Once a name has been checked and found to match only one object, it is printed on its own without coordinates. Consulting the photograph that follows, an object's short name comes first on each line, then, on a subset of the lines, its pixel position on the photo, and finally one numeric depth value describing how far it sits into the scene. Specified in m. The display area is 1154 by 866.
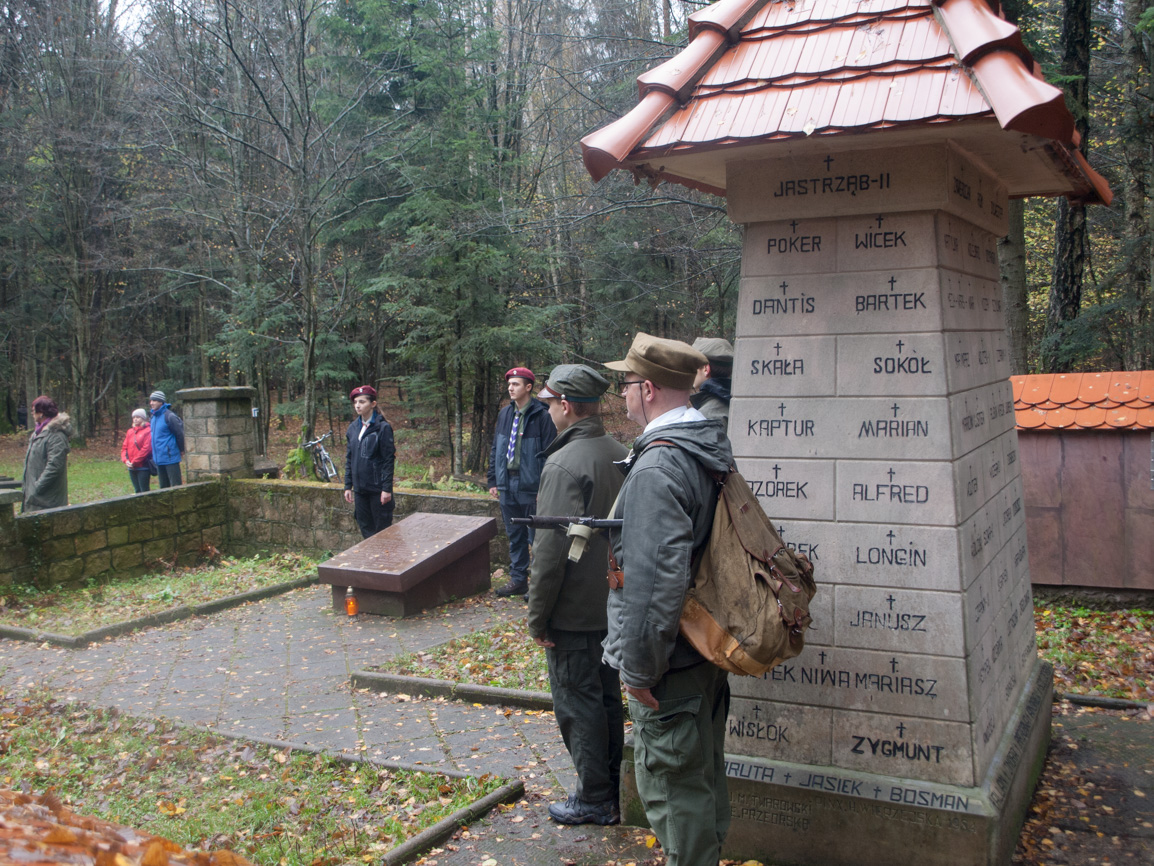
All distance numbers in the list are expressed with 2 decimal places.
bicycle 15.70
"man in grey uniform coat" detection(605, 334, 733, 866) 2.72
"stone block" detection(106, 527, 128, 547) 9.76
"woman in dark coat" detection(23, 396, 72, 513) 9.68
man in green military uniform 3.93
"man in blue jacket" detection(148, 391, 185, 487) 13.26
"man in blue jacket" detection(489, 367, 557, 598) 8.16
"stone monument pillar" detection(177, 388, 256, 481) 10.88
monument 3.23
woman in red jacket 13.43
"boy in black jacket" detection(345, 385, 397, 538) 9.05
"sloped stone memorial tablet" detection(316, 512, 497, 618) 7.79
